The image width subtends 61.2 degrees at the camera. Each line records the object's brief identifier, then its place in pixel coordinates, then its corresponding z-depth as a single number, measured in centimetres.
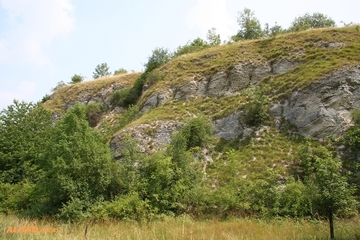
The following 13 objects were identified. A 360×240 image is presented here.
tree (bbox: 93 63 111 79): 7775
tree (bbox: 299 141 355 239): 920
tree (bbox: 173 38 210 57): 4365
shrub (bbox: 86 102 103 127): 3763
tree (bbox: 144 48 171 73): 3921
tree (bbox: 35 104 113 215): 1655
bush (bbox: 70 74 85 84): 5545
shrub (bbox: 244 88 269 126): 2288
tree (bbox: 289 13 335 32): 5243
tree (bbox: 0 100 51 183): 2253
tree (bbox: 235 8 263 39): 4044
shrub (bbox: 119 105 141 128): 3041
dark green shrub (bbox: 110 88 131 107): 3684
